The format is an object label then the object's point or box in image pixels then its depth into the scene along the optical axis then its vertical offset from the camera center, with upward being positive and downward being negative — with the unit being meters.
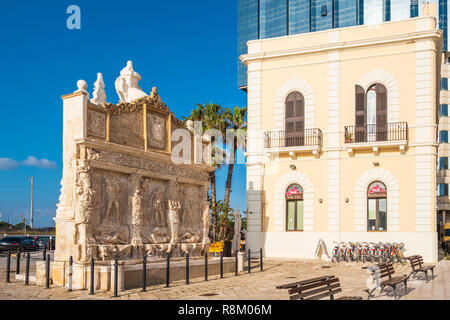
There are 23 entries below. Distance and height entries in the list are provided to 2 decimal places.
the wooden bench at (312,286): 9.06 -1.67
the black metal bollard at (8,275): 15.28 -2.42
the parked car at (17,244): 31.77 -3.17
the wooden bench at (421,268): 15.71 -2.17
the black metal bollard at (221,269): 17.48 -2.50
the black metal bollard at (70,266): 13.63 -1.90
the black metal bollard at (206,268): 16.67 -2.35
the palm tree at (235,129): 32.88 +4.18
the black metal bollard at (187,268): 15.64 -2.23
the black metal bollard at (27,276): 14.62 -2.33
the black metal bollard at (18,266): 16.88 -2.39
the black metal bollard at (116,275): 12.79 -2.02
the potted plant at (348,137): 26.19 +2.95
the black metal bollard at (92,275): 12.91 -2.03
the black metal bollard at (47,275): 13.80 -2.16
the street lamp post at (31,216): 61.97 -2.76
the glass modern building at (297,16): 84.75 +29.90
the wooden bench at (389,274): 11.77 -1.95
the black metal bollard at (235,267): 18.52 -2.60
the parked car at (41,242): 37.41 -3.77
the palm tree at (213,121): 33.16 +4.66
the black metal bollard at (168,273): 14.81 -2.24
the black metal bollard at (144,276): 13.77 -2.16
